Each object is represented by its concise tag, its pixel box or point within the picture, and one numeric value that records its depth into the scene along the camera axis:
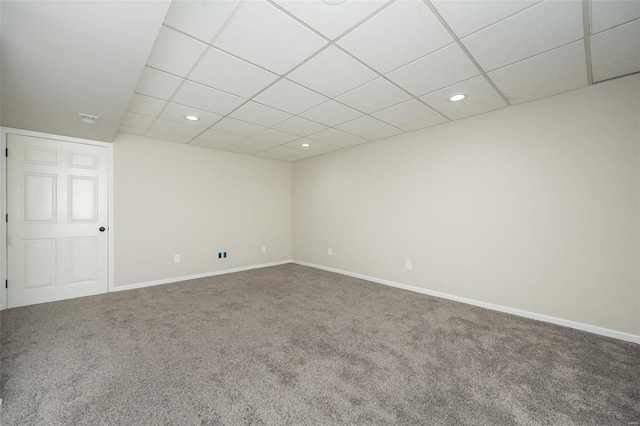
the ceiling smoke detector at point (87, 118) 2.85
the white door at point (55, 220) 3.29
